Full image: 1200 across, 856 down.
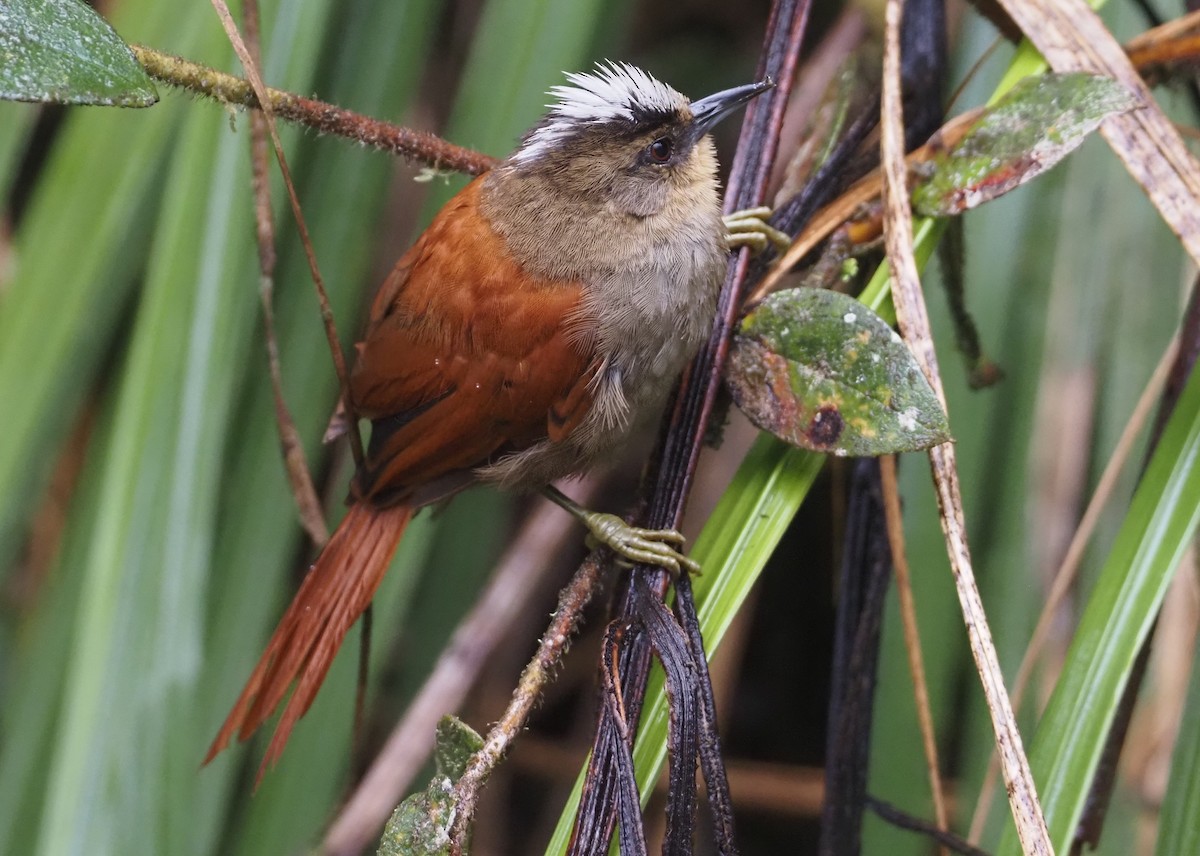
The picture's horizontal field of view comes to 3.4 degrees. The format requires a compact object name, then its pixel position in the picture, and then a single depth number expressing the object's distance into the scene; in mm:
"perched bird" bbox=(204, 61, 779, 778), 3368
